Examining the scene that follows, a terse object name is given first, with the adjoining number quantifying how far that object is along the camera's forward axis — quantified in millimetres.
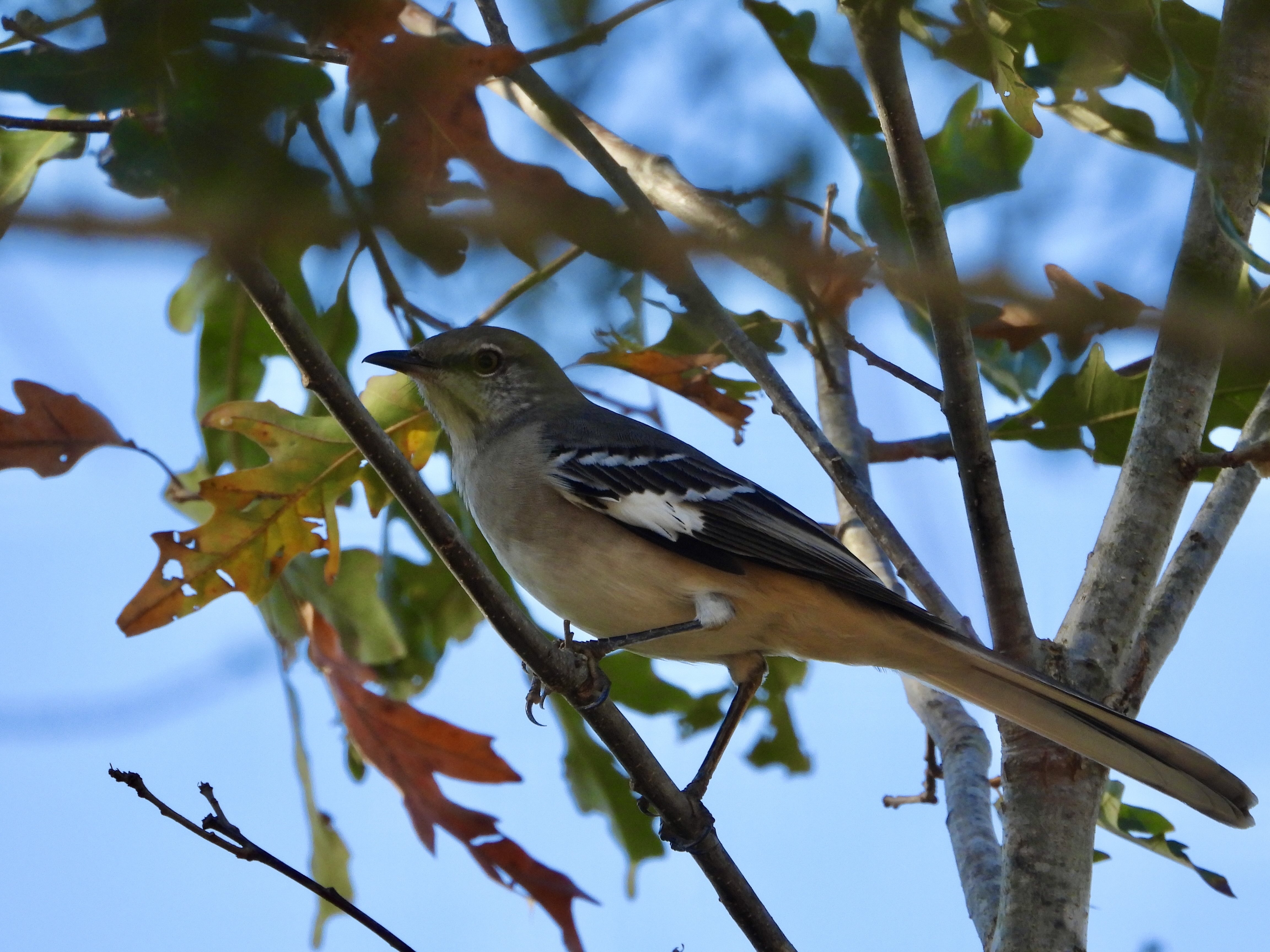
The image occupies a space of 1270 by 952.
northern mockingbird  7105
